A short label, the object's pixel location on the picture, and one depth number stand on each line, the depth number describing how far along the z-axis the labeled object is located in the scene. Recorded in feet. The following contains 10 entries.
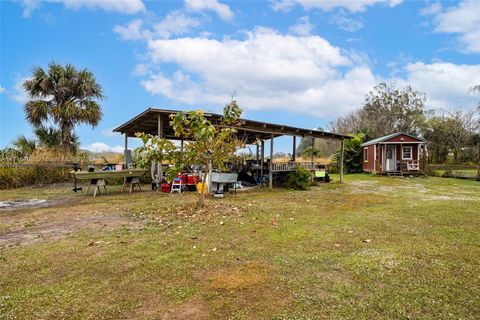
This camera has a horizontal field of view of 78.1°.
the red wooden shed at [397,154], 69.84
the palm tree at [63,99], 53.72
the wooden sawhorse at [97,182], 32.19
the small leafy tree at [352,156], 83.05
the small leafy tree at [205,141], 20.98
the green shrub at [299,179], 41.93
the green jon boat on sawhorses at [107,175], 31.35
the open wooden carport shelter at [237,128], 35.76
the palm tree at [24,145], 49.56
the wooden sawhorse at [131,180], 34.78
